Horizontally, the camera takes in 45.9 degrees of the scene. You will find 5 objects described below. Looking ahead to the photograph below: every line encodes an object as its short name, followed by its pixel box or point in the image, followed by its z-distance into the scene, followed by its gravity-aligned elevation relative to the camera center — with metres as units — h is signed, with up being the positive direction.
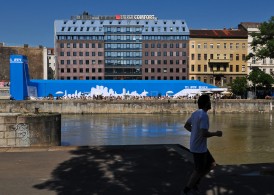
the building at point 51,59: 139.58 +14.64
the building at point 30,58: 93.45 +10.17
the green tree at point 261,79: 67.55 +2.71
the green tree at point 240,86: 68.50 +1.22
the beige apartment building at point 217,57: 89.63 +9.85
